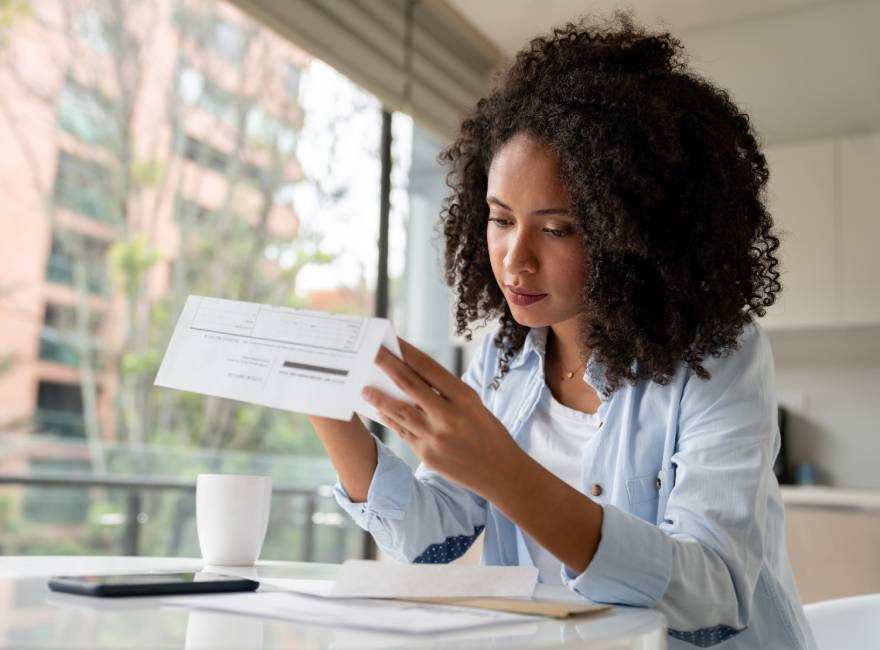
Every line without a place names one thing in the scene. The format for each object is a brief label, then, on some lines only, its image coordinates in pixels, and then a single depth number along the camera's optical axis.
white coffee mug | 1.21
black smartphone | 0.86
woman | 1.09
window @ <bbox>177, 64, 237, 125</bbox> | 5.46
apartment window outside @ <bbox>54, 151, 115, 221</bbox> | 5.14
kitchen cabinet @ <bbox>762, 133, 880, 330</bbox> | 3.57
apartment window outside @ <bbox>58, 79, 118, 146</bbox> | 5.07
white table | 0.66
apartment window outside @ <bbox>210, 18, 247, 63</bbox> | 5.54
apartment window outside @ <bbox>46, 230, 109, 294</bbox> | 5.19
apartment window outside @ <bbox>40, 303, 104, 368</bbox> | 5.18
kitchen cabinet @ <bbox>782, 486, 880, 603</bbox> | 3.14
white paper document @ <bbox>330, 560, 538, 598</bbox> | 0.93
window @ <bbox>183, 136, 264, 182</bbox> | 5.62
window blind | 3.30
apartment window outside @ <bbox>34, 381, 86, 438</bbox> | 5.20
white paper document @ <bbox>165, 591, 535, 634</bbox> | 0.74
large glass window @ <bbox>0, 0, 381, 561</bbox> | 4.94
